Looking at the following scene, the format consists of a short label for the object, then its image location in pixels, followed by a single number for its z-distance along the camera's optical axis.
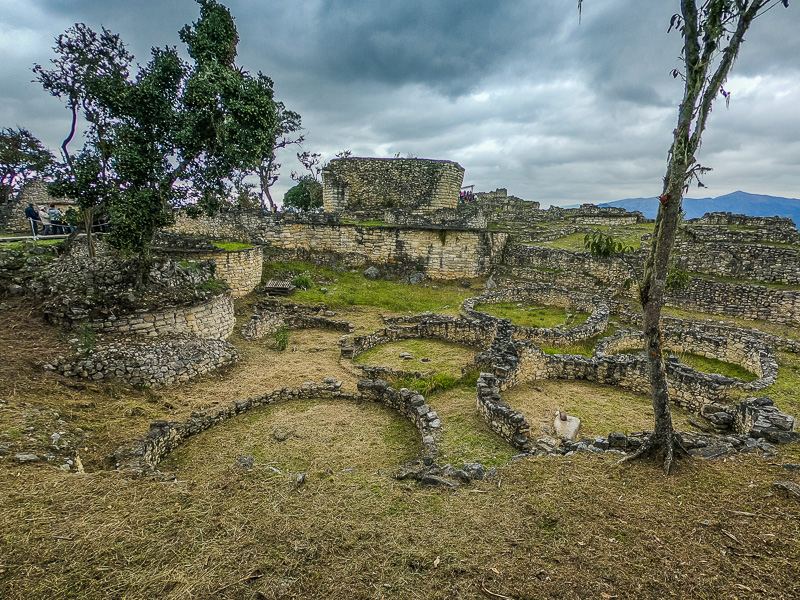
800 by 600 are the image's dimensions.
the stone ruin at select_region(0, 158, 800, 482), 8.45
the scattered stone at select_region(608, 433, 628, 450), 6.22
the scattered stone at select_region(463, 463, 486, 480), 5.32
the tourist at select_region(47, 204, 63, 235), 16.34
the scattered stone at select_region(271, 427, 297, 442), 7.25
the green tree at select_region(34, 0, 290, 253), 9.88
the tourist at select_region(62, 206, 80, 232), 12.01
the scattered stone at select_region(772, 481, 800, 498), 3.99
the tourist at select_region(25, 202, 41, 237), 14.76
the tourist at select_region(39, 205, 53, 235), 16.17
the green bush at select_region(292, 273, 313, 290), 17.88
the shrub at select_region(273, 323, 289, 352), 12.13
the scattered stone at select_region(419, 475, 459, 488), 5.11
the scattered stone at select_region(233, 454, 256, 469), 5.96
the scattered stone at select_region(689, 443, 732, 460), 5.30
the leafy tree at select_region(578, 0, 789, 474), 3.95
